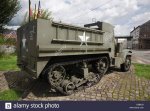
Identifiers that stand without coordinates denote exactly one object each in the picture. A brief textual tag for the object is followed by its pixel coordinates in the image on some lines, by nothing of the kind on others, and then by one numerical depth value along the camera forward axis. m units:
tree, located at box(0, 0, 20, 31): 10.06
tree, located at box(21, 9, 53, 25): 18.01
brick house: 34.69
